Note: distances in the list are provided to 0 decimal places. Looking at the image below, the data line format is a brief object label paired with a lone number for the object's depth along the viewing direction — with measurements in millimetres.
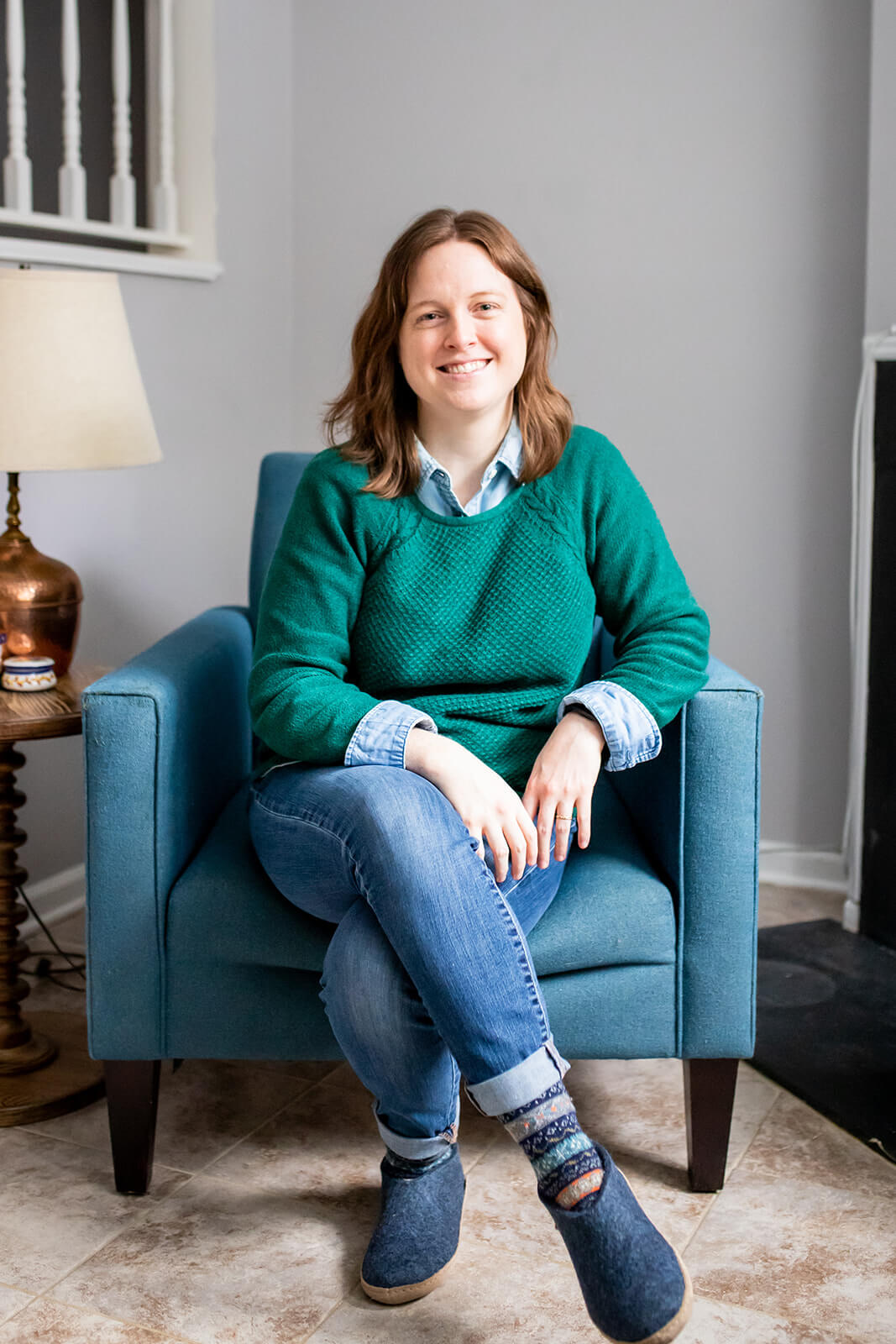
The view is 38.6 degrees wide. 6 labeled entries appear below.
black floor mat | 1716
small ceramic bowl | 1754
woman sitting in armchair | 1186
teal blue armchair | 1420
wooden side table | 1676
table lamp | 1686
